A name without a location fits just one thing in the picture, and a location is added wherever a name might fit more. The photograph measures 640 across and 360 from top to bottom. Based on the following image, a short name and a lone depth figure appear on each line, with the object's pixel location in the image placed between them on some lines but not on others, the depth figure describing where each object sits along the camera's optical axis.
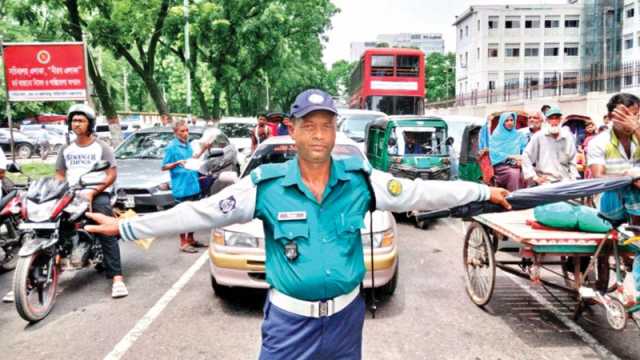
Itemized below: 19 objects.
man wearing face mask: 6.79
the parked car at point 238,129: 16.31
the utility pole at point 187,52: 20.66
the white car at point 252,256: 4.98
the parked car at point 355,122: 16.39
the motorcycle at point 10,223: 6.14
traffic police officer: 2.32
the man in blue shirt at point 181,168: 7.40
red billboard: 12.45
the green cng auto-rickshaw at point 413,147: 9.98
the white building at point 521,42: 55.75
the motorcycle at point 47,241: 4.86
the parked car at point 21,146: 28.14
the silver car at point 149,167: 8.63
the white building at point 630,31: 41.31
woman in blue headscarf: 8.29
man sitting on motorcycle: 5.55
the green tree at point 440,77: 77.50
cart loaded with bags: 2.96
